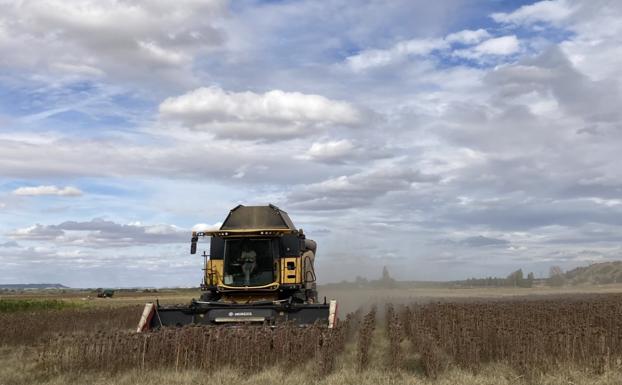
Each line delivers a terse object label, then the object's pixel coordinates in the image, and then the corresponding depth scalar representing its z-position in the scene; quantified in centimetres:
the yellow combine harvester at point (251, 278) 1644
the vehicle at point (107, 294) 8725
